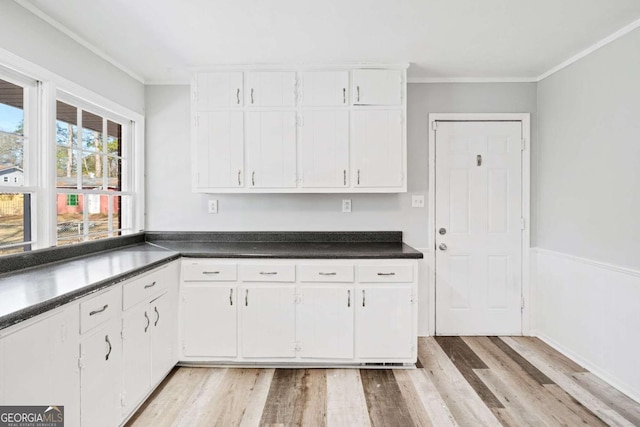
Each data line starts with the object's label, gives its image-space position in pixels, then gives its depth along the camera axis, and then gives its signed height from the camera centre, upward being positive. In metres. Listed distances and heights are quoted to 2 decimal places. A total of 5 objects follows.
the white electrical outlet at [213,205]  3.27 +0.04
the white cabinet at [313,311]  2.60 -0.74
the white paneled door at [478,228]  3.27 -0.16
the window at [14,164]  1.99 +0.26
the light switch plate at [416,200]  3.27 +0.09
